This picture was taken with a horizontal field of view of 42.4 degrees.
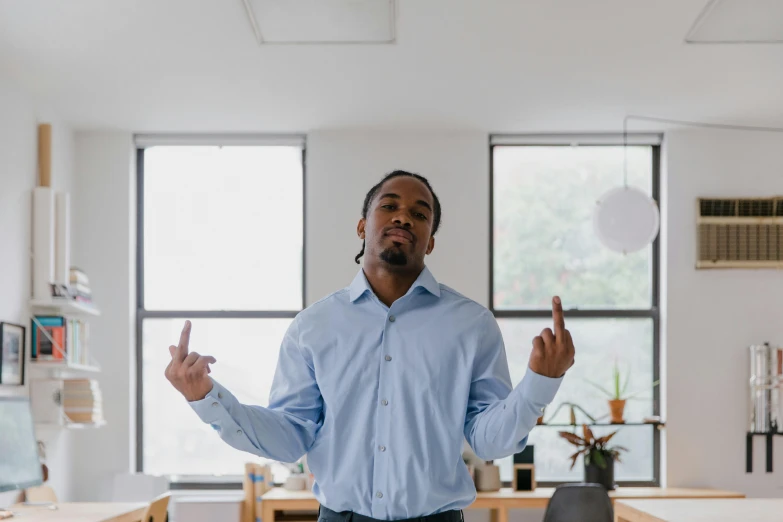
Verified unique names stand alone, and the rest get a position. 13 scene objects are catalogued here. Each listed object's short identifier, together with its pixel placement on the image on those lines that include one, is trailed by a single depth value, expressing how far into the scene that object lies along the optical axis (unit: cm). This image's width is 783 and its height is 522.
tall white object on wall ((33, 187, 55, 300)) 511
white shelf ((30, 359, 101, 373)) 498
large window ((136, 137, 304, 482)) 608
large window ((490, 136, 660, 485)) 608
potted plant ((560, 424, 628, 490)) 562
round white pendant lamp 531
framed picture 470
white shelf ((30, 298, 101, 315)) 507
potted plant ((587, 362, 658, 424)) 586
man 181
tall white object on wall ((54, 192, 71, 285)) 521
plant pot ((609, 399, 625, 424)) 586
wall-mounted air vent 595
